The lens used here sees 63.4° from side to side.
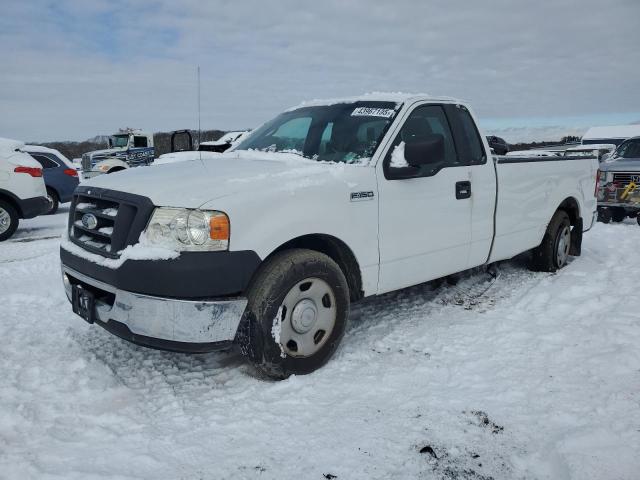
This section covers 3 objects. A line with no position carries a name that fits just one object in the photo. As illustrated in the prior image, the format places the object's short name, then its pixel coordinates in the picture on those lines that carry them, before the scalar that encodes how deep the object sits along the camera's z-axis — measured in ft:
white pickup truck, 9.78
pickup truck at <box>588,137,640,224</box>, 34.86
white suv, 30.94
